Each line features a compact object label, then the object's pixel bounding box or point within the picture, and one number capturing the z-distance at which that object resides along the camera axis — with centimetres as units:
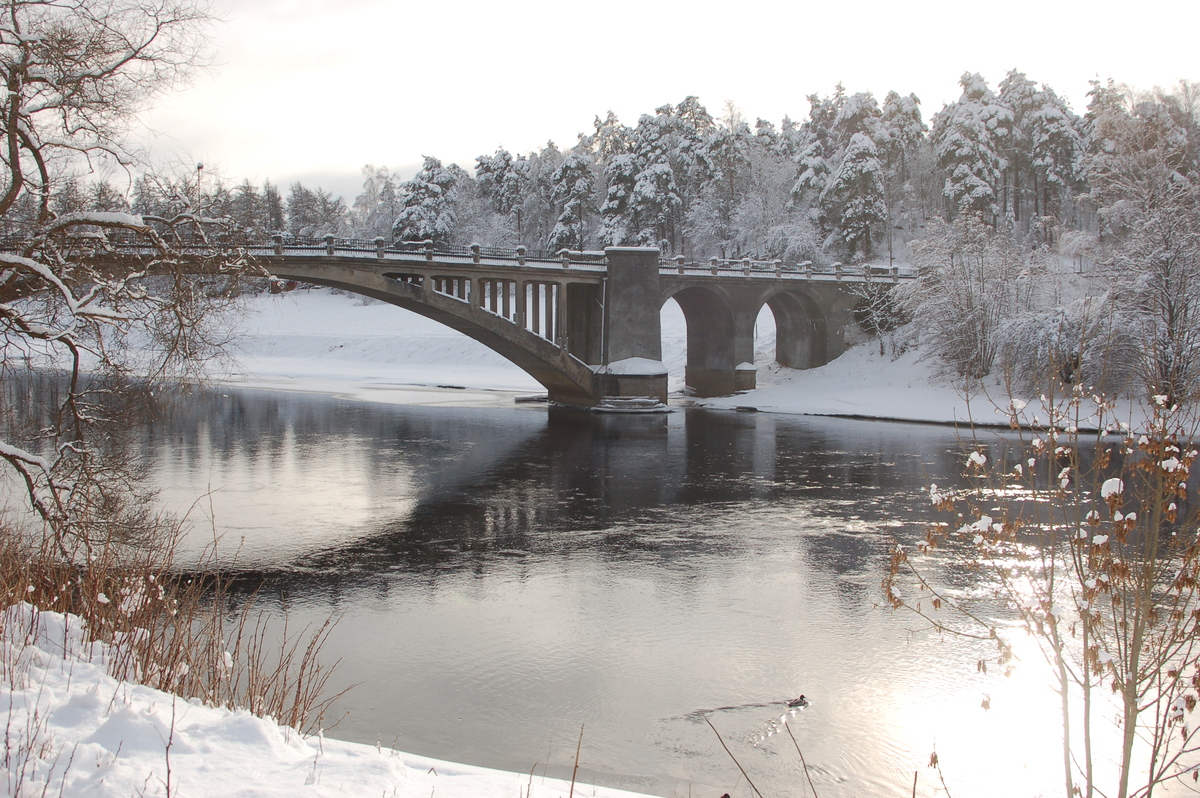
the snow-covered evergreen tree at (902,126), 6762
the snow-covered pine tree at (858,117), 5994
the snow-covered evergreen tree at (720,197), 6369
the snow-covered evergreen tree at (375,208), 8481
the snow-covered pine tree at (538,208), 7406
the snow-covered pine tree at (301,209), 10144
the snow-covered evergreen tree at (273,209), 9556
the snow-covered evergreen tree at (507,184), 7431
